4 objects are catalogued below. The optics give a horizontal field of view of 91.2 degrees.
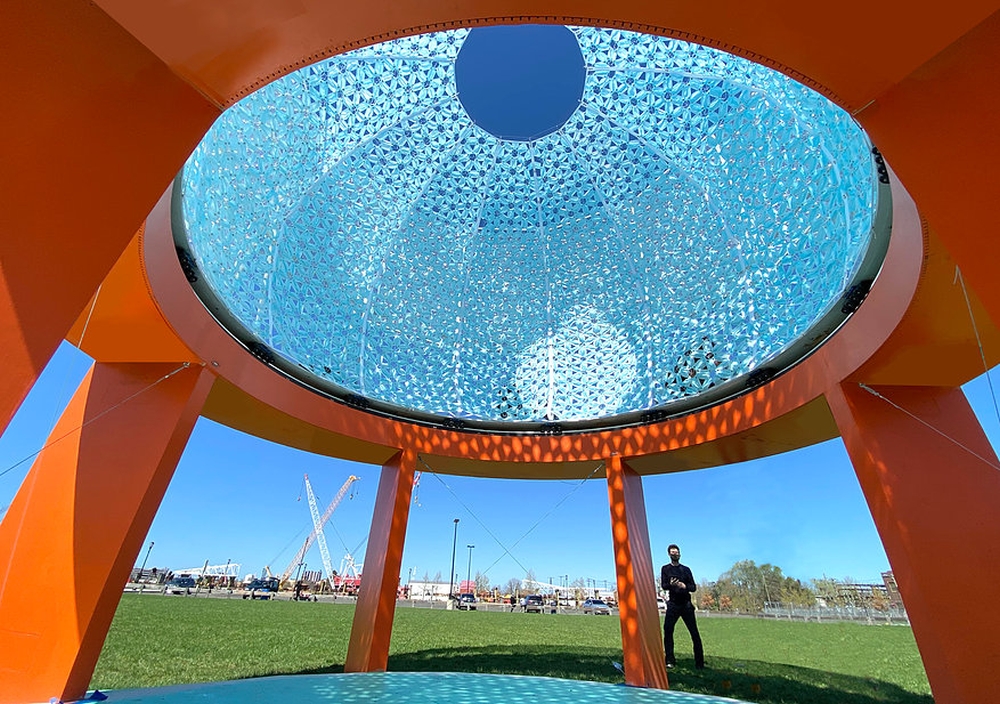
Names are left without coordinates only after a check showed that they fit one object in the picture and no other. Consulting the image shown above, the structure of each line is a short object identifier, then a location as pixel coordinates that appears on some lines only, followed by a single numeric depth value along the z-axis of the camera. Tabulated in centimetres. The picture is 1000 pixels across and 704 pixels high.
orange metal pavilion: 294
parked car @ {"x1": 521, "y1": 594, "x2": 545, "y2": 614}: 3231
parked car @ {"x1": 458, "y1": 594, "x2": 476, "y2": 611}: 3429
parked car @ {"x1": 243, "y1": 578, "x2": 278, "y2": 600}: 3922
